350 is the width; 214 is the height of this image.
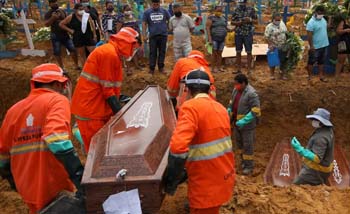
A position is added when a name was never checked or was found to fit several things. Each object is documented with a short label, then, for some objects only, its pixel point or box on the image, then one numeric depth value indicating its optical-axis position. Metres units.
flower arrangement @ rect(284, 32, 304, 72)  8.95
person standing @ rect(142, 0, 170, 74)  8.96
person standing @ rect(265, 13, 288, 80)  8.88
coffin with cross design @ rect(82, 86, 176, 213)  3.18
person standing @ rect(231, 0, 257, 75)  8.92
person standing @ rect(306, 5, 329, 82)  8.77
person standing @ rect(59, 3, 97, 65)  8.97
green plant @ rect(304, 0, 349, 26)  9.04
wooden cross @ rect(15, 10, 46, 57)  11.06
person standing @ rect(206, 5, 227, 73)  9.05
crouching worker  5.39
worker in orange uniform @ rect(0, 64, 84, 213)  3.07
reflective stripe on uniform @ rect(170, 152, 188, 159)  3.13
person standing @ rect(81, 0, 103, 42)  9.15
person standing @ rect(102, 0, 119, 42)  9.46
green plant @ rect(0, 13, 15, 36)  11.42
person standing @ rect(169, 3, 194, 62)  9.06
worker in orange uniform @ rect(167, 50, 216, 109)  5.40
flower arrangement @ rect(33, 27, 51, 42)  12.07
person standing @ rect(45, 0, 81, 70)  9.23
